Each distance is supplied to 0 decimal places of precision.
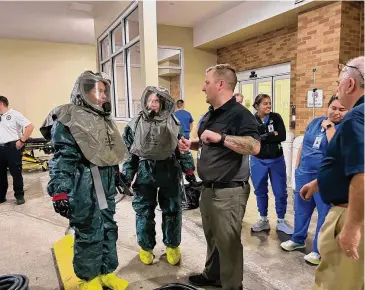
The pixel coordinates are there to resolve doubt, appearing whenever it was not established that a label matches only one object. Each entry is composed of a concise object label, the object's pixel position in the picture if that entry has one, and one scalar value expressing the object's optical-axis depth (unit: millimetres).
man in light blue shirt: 5781
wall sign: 4328
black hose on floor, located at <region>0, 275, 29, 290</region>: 1751
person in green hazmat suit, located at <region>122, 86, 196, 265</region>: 2221
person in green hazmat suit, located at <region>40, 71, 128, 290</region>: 1733
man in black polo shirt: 1727
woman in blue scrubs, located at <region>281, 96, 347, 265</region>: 2137
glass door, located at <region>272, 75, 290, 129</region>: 5742
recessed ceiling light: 5652
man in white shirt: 4059
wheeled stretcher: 6236
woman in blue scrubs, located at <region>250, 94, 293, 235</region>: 2799
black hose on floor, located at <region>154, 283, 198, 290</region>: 1775
